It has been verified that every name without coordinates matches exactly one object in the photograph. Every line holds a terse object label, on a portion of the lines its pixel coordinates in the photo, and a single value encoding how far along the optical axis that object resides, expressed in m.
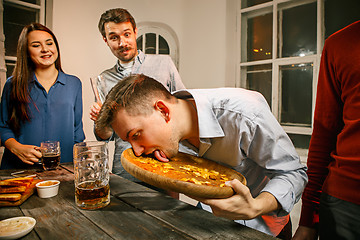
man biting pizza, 1.00
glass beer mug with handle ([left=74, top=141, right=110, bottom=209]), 0.92
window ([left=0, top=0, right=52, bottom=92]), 2.45
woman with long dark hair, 1.82
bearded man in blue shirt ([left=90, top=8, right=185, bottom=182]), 2.18
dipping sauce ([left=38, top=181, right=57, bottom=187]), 1.08
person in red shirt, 0.88
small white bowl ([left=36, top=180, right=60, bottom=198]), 1.04
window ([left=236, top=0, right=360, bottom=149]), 2.57
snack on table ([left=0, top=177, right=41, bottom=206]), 0.94
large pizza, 0.72
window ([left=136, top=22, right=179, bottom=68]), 3.39
